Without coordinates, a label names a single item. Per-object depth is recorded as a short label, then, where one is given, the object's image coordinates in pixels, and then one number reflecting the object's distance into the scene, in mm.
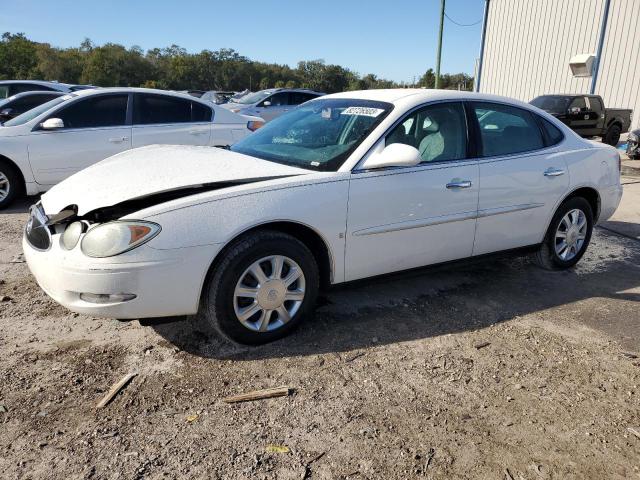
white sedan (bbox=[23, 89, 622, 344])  2941
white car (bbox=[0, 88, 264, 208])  6773
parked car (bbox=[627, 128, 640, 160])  14094
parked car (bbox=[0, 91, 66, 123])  9598
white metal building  19672
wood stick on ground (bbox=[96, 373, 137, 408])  2727
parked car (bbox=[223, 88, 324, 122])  16500
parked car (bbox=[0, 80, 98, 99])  12141
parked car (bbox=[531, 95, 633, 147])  16281
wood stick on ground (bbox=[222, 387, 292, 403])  2796
